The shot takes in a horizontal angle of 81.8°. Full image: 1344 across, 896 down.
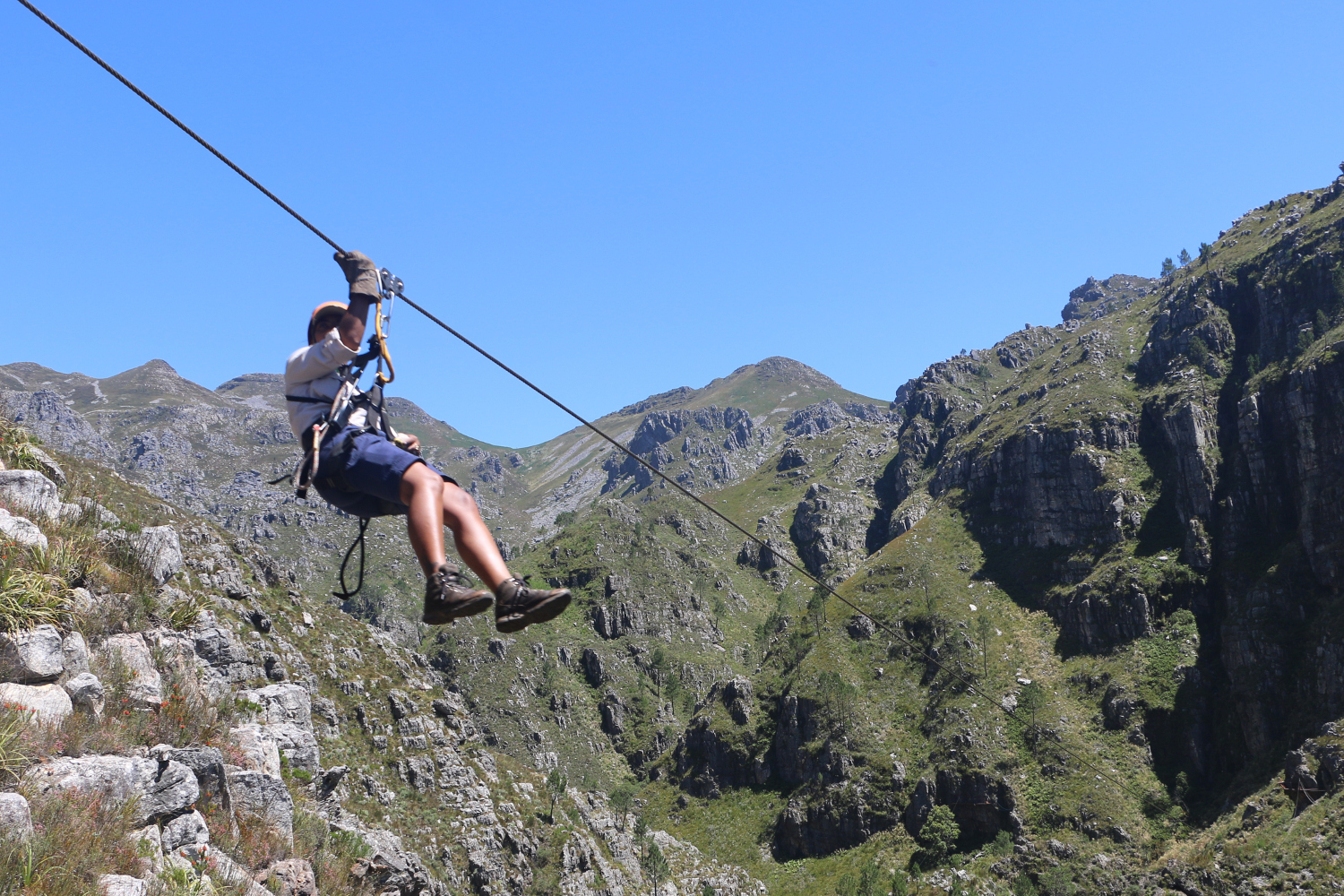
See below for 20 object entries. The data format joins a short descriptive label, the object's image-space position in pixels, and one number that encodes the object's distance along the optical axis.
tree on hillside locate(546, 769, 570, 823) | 63.89
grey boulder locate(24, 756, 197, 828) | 6.72
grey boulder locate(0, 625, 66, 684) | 7.76
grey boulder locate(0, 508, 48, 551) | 9.27
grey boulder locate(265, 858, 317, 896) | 8.35
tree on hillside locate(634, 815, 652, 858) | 86.50
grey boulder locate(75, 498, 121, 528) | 11.75
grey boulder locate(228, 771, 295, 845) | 8.89
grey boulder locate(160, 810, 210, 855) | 7.21
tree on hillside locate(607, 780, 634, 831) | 99.90
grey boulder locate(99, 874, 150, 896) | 6.00
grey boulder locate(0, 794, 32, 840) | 5.74
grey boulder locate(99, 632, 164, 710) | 8.88
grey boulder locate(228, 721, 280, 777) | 9.63
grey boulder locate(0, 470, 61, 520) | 10.53
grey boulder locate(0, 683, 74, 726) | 7.30
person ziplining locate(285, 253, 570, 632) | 5.57
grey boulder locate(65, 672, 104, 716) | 8.03
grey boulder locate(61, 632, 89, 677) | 8.48
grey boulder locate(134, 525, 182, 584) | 11.76
